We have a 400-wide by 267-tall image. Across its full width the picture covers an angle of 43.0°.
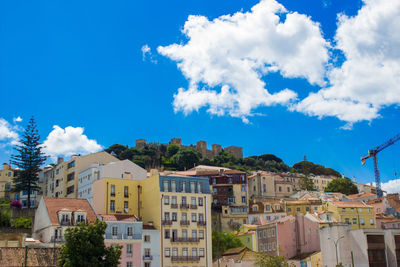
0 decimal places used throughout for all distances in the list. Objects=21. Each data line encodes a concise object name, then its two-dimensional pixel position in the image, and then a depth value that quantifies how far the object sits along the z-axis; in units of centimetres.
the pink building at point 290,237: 8694
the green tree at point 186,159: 16451
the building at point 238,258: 7350
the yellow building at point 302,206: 10975
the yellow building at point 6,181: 11788
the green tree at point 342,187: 14700
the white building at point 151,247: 6575
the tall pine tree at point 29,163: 9638
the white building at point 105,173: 8138
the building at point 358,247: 7781
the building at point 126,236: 6325
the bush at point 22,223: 7712
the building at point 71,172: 9056
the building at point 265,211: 10450
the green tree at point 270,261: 6981
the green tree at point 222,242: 8416
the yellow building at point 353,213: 10031
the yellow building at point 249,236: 9106
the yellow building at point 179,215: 6916
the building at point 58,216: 6091
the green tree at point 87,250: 4319
